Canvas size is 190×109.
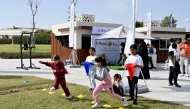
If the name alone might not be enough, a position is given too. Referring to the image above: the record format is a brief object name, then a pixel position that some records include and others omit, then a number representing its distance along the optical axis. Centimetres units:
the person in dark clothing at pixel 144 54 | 881
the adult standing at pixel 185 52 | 1199
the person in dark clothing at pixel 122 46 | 1761
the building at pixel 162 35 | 2277
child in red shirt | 707
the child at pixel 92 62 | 734
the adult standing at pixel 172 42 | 950
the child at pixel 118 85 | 756
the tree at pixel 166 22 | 5513
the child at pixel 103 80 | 602
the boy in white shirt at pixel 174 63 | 915
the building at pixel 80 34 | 1877
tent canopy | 1570
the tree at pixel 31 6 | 4865
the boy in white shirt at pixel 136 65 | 657
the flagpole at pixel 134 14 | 859
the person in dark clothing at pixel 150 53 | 1590
